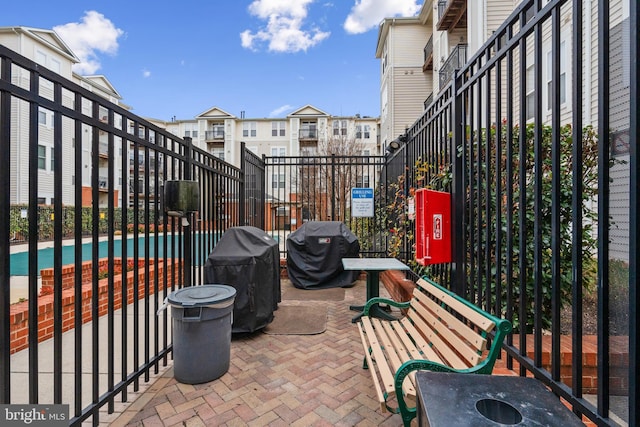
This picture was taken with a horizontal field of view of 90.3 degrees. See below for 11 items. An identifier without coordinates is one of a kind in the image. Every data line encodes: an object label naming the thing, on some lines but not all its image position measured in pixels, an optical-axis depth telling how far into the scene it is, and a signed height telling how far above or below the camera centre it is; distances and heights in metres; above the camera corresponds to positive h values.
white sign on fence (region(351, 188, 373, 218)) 6.96 +0.23
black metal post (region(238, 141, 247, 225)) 5.69 +0.41
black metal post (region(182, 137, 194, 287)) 3.30 -0.14
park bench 1.72 -0.91
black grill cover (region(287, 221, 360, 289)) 6.12 -0.88
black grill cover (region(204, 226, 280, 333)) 3.48 -0.67
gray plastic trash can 2.66 -1.05
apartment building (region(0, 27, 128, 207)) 17.23 +9.22
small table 4.10 -0.75
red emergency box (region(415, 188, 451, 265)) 2.74 -0.13
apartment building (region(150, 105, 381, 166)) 32.00 +8.63
